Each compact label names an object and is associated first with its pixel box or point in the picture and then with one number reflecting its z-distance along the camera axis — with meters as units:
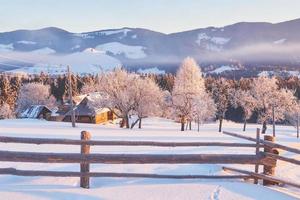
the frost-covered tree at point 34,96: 125.44
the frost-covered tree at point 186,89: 64.06
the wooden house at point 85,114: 87.78
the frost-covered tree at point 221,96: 84.97
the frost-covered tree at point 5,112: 99.60
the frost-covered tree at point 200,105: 65.56
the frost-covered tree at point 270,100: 76.81
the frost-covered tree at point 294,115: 82.96
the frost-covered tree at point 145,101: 61.41
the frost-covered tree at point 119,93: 60.94
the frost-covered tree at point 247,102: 80.19
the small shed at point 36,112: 96.25
